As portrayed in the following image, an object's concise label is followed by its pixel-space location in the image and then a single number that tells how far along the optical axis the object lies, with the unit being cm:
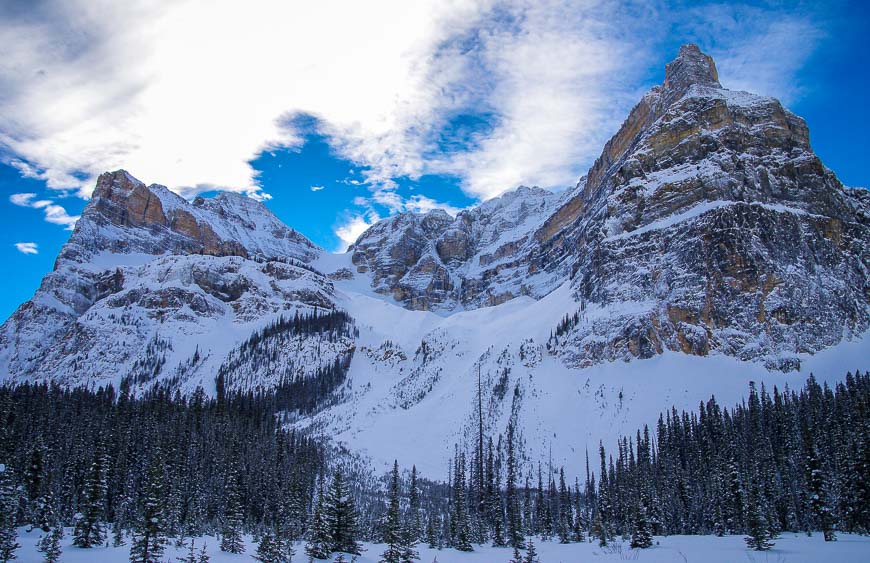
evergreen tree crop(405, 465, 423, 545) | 4999
